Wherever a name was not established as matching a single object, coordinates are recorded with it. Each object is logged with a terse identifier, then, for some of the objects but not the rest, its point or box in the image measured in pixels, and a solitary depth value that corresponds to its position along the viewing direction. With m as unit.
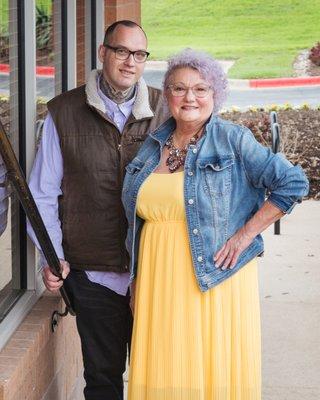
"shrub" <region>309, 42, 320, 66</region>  26.55
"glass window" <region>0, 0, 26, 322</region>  4.14
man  4.03
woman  3.72
